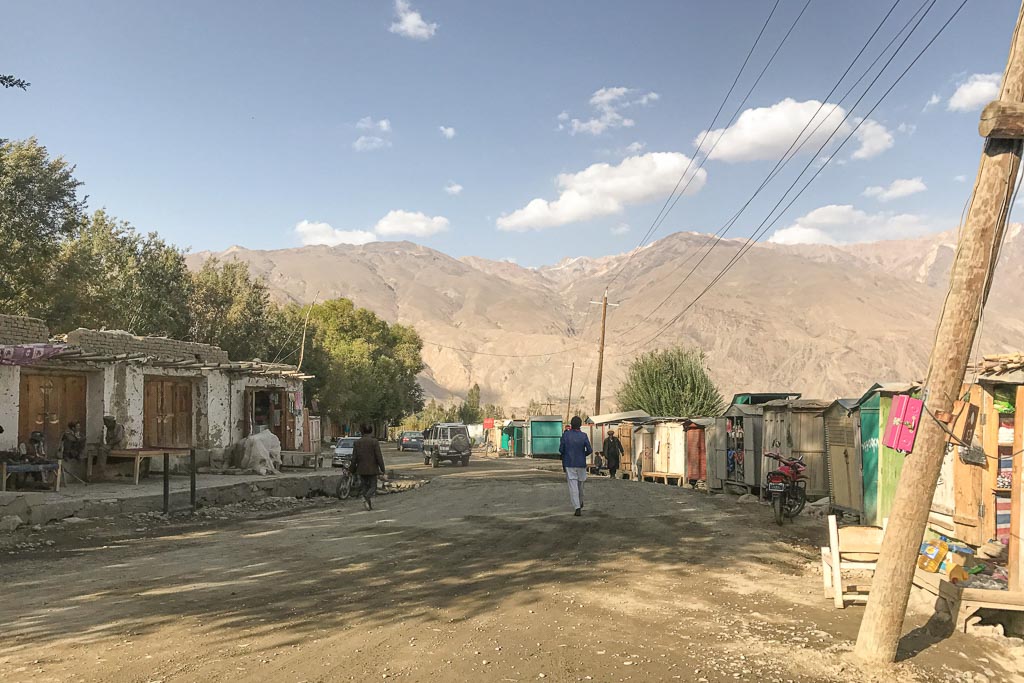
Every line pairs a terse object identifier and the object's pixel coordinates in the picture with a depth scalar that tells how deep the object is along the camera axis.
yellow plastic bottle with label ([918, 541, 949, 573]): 7.76
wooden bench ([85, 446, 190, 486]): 16.12
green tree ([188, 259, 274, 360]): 41.12
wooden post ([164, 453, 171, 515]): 14.58
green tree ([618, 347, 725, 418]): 45.38
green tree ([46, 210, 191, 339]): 29.09
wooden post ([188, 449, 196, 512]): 15.15
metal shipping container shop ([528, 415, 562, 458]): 50.81
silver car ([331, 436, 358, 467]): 30.62
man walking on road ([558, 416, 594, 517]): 14.07
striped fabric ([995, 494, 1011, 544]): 8.95
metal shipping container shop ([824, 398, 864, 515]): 13.37
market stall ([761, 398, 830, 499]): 15.97
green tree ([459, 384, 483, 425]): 89.50
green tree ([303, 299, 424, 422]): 53.25
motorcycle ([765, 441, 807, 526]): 13.83
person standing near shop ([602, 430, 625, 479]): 29.19
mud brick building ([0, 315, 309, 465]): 17.19
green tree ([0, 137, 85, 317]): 24.39
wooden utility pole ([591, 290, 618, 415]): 40.31
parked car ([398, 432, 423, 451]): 57.03
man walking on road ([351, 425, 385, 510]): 15.48
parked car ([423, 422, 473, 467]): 36.91
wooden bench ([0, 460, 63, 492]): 14.14
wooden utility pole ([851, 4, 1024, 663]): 5.42
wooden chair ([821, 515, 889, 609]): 7.54
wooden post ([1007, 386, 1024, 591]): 7.12
